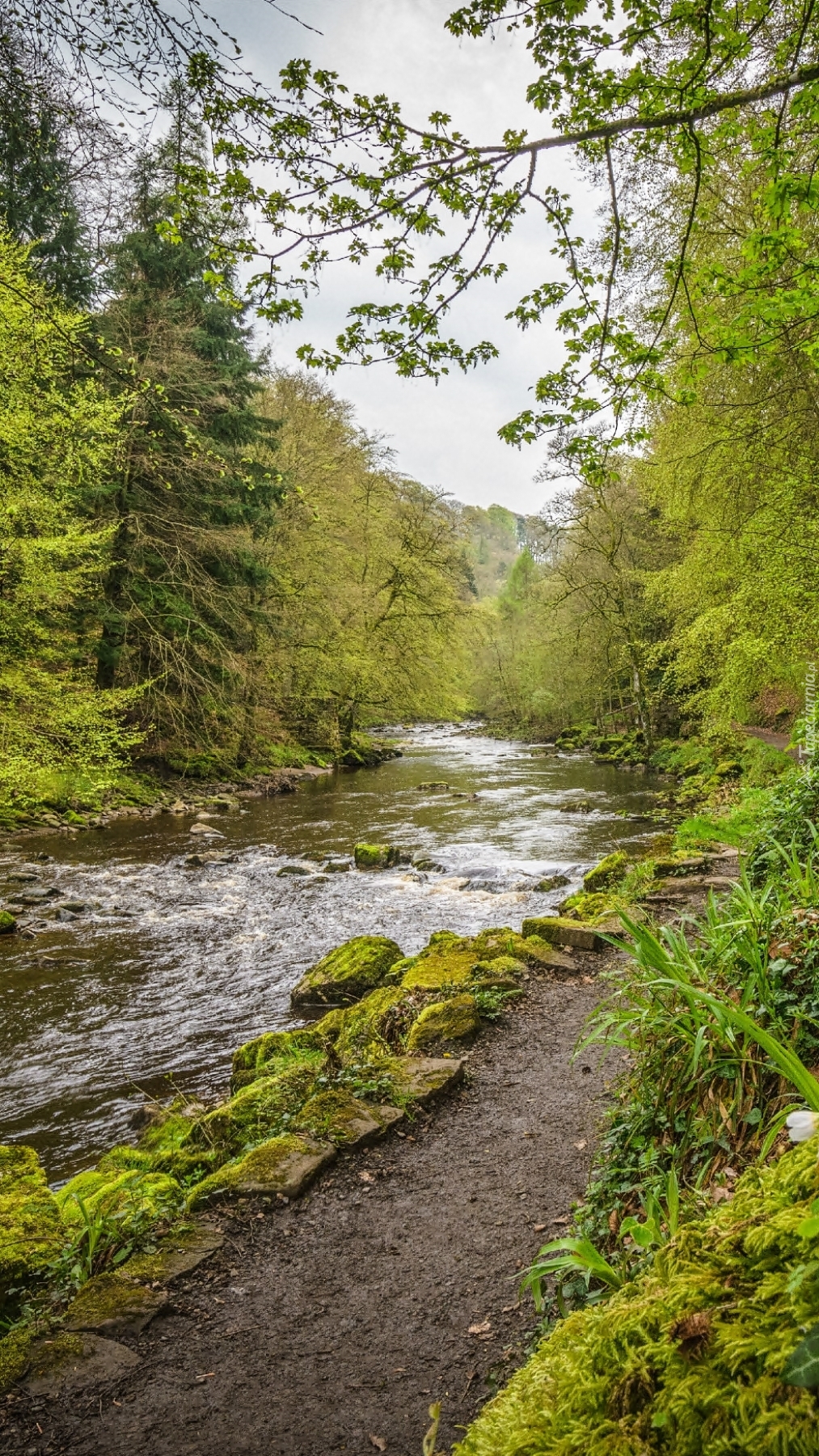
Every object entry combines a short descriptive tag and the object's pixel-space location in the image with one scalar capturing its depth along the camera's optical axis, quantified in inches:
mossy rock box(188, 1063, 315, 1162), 159.8
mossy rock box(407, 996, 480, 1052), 197.6
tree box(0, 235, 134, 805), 398.9
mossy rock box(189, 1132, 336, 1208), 135.9
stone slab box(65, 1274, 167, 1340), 103.5
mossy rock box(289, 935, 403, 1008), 271.3
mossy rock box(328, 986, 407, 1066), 192.2
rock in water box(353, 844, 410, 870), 482.0
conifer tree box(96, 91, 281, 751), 655.1
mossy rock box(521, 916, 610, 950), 263.4
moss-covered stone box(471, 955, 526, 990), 231.6
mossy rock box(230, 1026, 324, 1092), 195.8
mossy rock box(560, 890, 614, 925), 304.7
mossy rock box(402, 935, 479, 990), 235.3
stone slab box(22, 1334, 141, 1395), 94.0
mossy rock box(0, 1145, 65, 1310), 118.3
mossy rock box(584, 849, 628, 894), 374.9
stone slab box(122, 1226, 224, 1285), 115.0
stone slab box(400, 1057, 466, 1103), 167.8
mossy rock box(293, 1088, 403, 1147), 152.2
